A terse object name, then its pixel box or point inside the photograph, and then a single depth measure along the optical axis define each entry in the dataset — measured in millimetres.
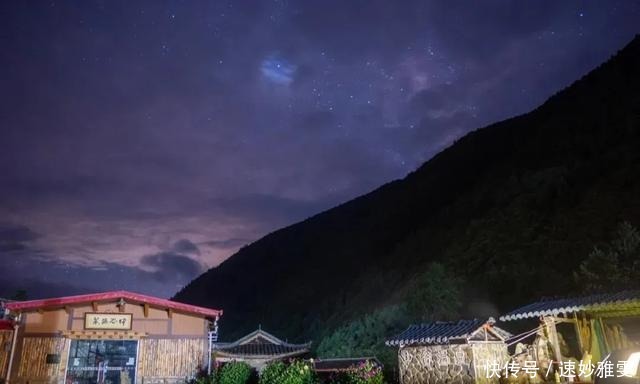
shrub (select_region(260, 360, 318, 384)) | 18464
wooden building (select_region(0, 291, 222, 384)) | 20906
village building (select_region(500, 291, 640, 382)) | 14633
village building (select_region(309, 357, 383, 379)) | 32800
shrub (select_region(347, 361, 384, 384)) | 17312
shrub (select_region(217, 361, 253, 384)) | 20906
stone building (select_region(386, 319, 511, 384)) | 15234
